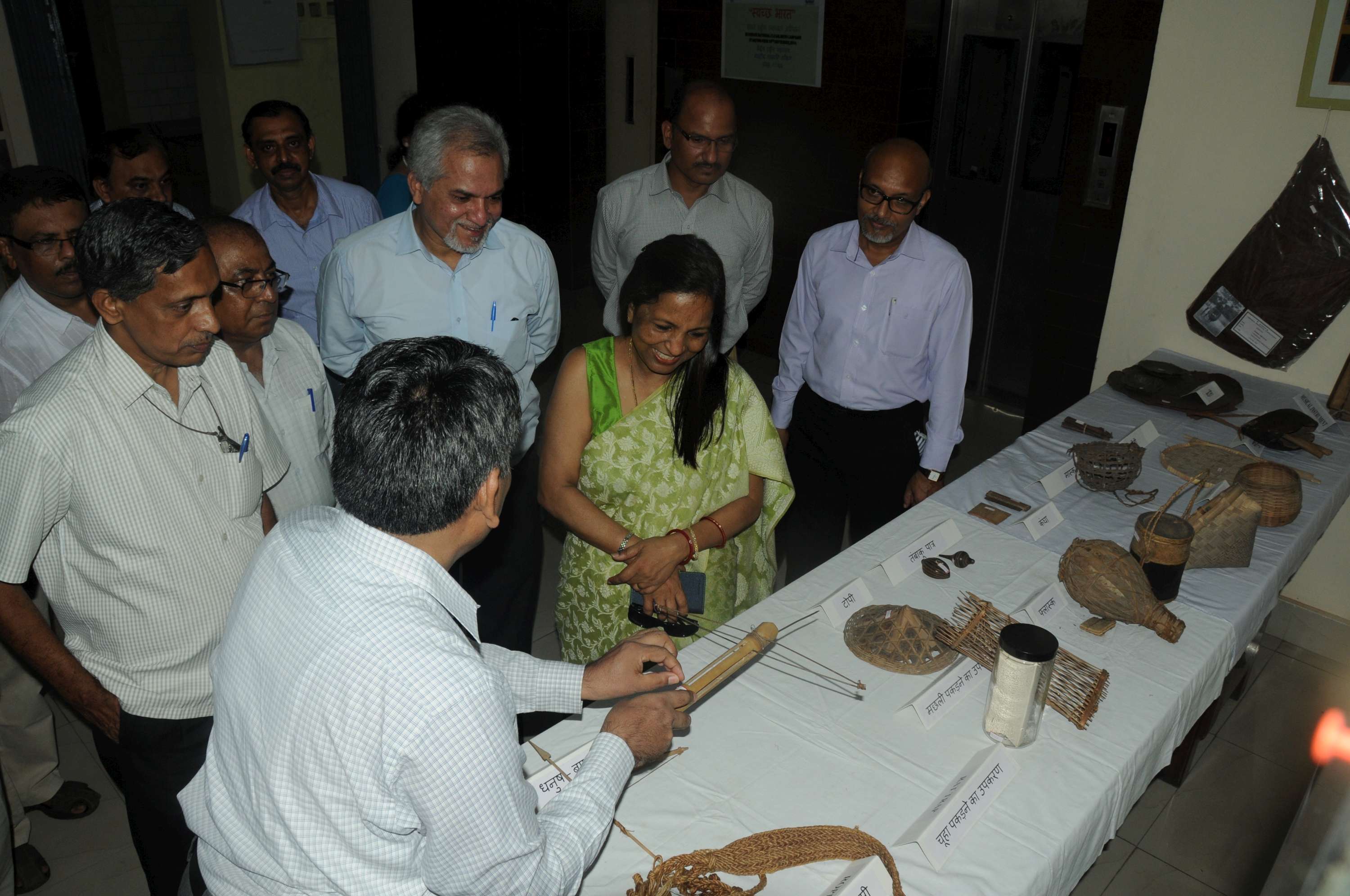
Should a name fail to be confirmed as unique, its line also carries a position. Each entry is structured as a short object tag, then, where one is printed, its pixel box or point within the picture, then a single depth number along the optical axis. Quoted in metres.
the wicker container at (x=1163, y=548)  2.18
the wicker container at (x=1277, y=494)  2.64
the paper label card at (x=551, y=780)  1.63
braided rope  1.47
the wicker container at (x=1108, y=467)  2.74
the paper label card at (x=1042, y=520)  2.54
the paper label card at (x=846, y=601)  2.14
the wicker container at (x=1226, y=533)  2.40
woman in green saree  2.26
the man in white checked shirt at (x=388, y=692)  1.09
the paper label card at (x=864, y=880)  1.47
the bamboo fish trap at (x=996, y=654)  1.90
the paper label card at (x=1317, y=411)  3.21
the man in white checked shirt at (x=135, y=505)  1.75
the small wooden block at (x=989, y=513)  2.63
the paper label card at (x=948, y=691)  1.84
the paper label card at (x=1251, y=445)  3.03
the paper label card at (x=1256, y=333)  3.44
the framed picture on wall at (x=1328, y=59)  3.07
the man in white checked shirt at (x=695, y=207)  3.42
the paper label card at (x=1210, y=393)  3.28
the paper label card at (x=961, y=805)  1.56
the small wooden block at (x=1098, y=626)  2.15
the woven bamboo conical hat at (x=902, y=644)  2.00
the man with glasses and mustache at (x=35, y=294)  2.40
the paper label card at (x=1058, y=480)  2.77
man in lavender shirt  2.93
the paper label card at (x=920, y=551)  2.34
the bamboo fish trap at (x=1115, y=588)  2.13
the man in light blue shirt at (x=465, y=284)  2.57
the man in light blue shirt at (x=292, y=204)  3.36
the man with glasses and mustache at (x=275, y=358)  2.28
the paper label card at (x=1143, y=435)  3.07
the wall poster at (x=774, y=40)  5.07
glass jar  1.71
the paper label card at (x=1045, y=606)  2.20
